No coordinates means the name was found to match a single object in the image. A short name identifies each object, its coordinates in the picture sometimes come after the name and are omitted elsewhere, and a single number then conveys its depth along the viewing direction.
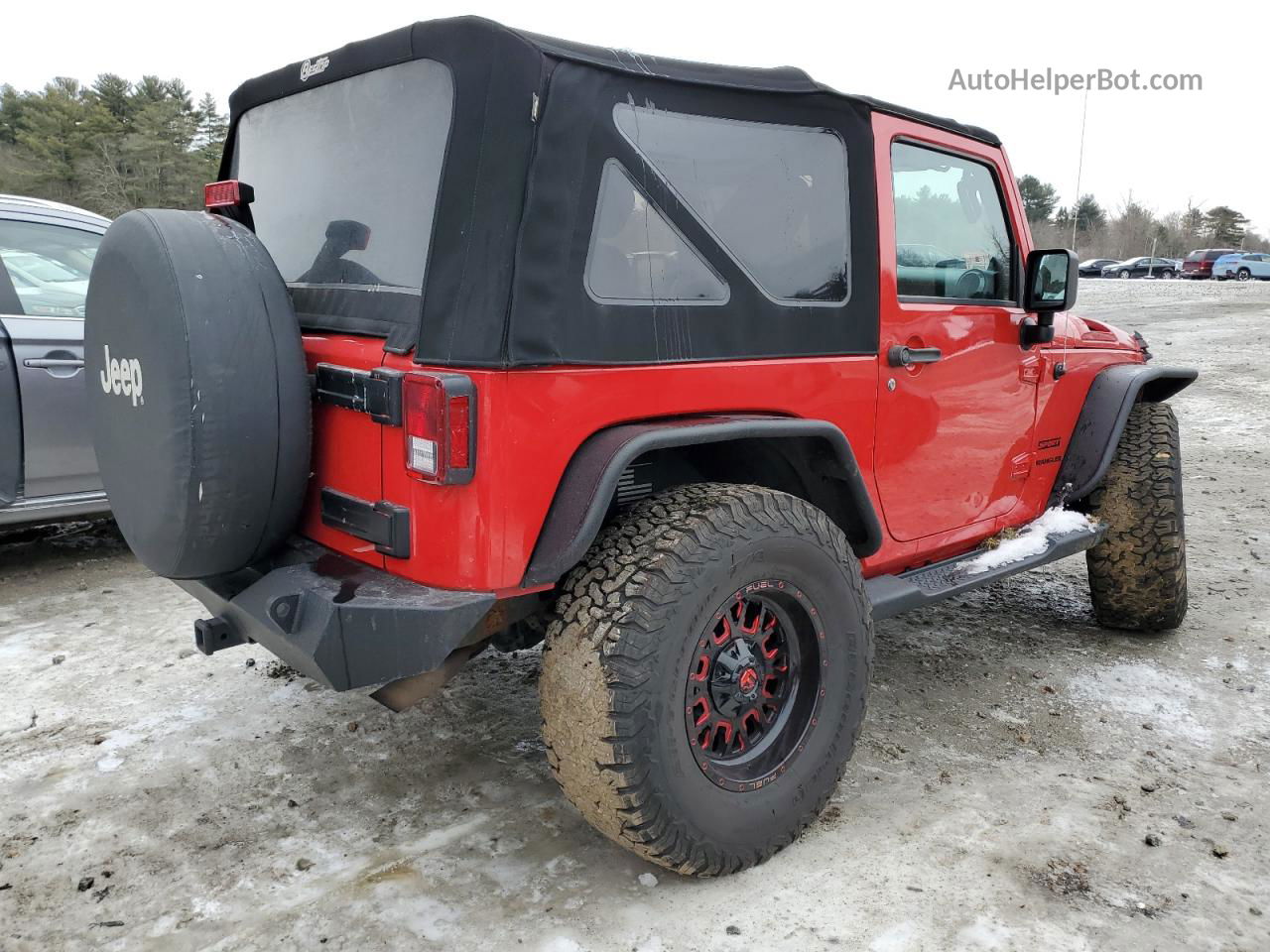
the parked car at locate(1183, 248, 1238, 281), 36.41
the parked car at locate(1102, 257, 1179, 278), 42.62
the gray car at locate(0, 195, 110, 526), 4.25
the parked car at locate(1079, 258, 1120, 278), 44.84
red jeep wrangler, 2.11
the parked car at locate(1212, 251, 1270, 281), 36.34
